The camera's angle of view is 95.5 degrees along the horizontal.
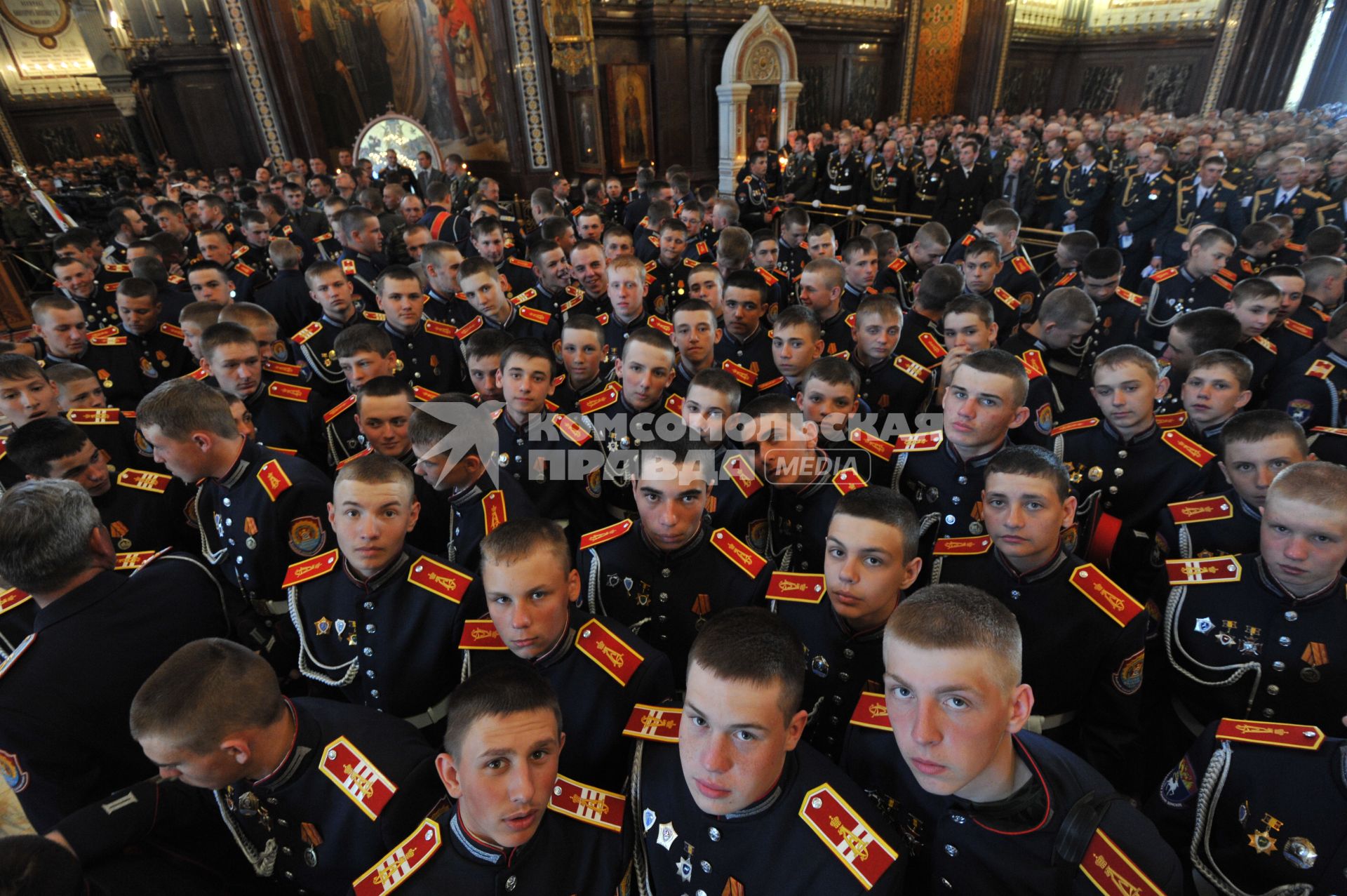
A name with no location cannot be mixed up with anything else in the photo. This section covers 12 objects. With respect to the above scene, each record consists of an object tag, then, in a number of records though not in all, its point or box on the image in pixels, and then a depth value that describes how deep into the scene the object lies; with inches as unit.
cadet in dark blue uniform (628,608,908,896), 65.7
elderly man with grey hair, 82.5
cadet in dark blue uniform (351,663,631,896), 66.1
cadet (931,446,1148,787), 91.7
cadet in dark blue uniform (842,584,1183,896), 61.1
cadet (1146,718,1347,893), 66.8
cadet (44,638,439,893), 70.0
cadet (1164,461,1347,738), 87.5
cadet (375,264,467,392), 201.2
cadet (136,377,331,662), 117.0
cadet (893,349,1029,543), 123.0
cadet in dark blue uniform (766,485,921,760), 91.4
